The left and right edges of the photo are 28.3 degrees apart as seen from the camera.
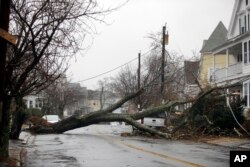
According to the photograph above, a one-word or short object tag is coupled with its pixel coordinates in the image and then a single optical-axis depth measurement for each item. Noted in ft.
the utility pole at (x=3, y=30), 35.29
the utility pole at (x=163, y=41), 140.67
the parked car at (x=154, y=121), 122.43
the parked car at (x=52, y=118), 160.79
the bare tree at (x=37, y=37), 46.29
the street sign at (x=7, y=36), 35.37
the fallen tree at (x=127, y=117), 103.91
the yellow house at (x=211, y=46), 215.72
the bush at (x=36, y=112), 195.57
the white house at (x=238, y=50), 118.93
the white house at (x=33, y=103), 268.62
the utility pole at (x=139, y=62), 197.53
